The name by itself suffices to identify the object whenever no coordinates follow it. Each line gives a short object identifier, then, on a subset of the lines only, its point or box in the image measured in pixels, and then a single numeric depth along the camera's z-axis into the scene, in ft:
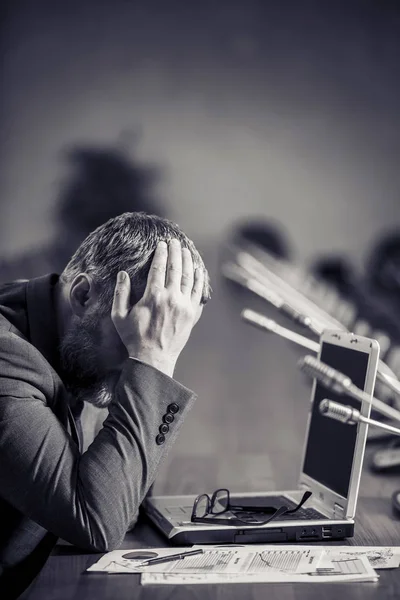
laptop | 9.08
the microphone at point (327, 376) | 8.51
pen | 8.78
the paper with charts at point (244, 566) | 8.59
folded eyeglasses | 9.17
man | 8.82
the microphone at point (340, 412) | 8.49
